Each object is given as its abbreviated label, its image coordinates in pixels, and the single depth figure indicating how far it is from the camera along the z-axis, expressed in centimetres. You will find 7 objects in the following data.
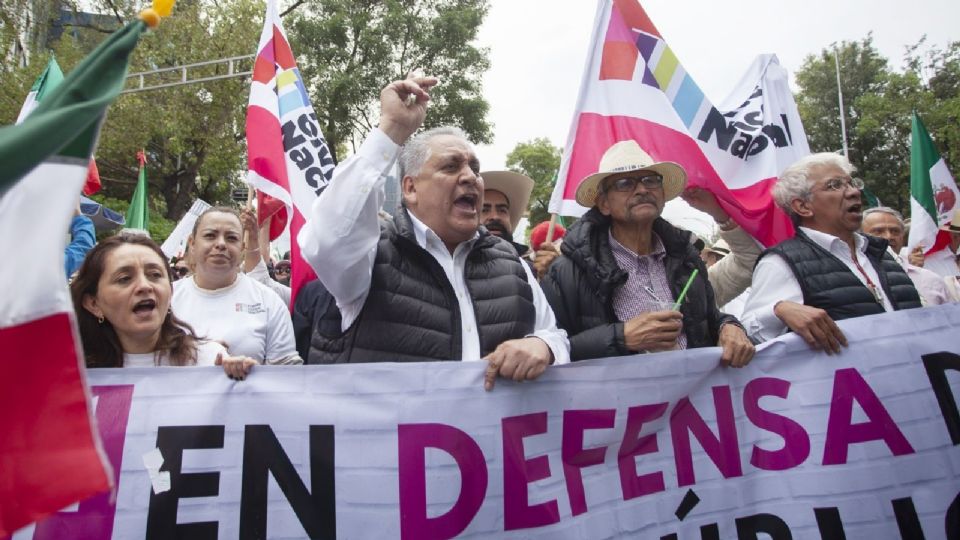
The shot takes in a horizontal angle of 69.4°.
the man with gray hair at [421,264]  211
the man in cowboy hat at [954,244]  506
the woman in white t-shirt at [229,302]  336
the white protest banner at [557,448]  207
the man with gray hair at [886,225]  497
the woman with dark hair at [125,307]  237
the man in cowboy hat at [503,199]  401
